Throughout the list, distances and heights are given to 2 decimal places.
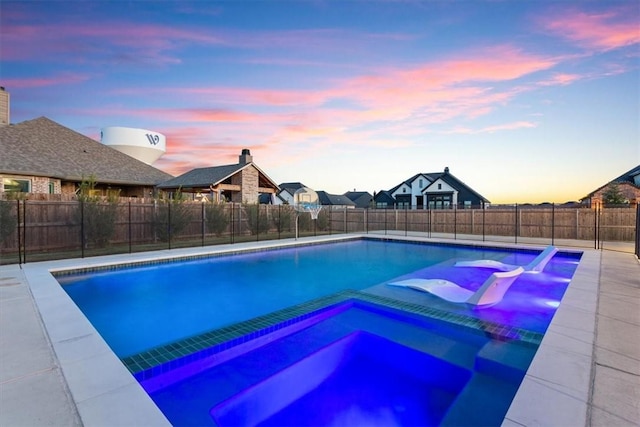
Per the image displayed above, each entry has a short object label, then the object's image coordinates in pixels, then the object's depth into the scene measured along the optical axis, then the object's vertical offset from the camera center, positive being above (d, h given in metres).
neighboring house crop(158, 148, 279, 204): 18.54 +1.63
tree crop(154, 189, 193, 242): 12.86 -0.32
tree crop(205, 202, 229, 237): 14.91 -0.37
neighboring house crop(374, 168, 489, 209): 30.27 +1.72
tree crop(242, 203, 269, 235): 16.14 -0.40
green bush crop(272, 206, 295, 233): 17.52 -0.44
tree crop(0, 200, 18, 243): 9.30 -0.28
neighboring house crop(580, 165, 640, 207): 21.00 +1.44
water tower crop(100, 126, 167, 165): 29.62 +6.33
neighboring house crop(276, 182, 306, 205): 39.24 +2.47
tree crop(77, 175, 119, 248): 10.89 -0.25
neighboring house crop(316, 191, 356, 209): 40.62 +1.28
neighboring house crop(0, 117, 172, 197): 12.90 +2.16
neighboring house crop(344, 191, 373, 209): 47.53 +1.67
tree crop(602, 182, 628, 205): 20.47 +0.81
